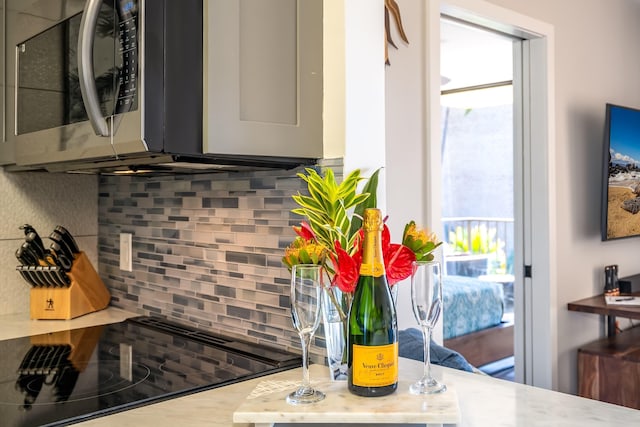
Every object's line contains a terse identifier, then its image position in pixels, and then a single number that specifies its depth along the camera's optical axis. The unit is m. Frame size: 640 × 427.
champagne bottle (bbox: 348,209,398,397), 1.01
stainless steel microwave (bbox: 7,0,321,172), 1.18
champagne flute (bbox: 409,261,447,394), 1.06
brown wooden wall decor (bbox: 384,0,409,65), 2.25
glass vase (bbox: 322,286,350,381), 1.13
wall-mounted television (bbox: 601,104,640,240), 3.38
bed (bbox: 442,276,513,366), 4.09
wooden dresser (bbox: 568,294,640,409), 3.03
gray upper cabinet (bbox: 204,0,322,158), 1.24
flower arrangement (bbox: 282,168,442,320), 1.09
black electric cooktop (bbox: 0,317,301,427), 1.15
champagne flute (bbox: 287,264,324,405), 1.03
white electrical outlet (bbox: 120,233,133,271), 2.03
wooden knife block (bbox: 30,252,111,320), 1.94
